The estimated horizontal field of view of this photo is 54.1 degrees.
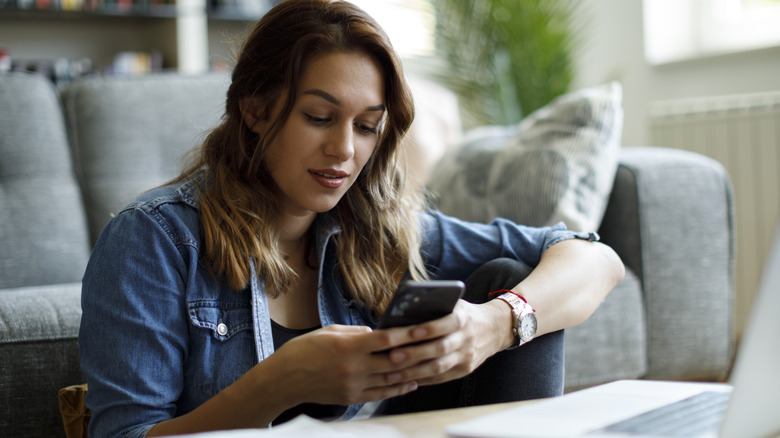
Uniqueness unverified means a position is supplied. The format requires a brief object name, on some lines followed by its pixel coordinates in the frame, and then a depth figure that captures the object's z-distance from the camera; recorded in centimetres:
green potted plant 295
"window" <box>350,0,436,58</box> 365
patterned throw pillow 161
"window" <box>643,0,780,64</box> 278
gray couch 160
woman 76
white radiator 246
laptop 48
